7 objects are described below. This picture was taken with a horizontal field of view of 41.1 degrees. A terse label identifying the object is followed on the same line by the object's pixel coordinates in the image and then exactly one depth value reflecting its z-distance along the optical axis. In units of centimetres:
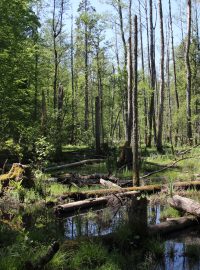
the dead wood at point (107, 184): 831
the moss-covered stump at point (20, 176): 765
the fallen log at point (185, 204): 580
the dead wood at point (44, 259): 323
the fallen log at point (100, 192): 740
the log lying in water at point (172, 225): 516
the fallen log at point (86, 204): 649
